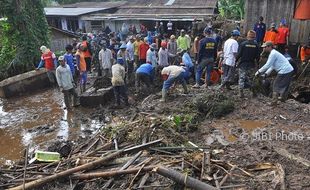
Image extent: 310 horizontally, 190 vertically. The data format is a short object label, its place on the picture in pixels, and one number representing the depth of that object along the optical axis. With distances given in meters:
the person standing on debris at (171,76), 9.77
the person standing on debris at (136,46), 13.73
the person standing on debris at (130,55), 13.41
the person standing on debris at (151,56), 12.31
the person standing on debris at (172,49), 13.99
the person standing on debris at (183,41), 14.70
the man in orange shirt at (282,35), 13.30
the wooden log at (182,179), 4.74
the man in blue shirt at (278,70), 8.38
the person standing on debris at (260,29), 14.19
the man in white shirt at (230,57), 9.92
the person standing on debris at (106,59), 12.71
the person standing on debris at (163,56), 12.63
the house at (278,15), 13.74
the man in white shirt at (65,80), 10.24
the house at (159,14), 21.96
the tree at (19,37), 15.67
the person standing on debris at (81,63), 11.67
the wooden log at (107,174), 5.43
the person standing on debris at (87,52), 13.40
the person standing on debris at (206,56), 10.28
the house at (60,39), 20.84
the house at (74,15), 25.94
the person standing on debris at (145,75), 11.03
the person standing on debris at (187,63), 11.54
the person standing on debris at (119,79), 10.34
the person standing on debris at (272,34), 13.30
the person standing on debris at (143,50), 13.35
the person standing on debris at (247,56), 9.13
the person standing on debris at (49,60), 12.18
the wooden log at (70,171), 5.52
